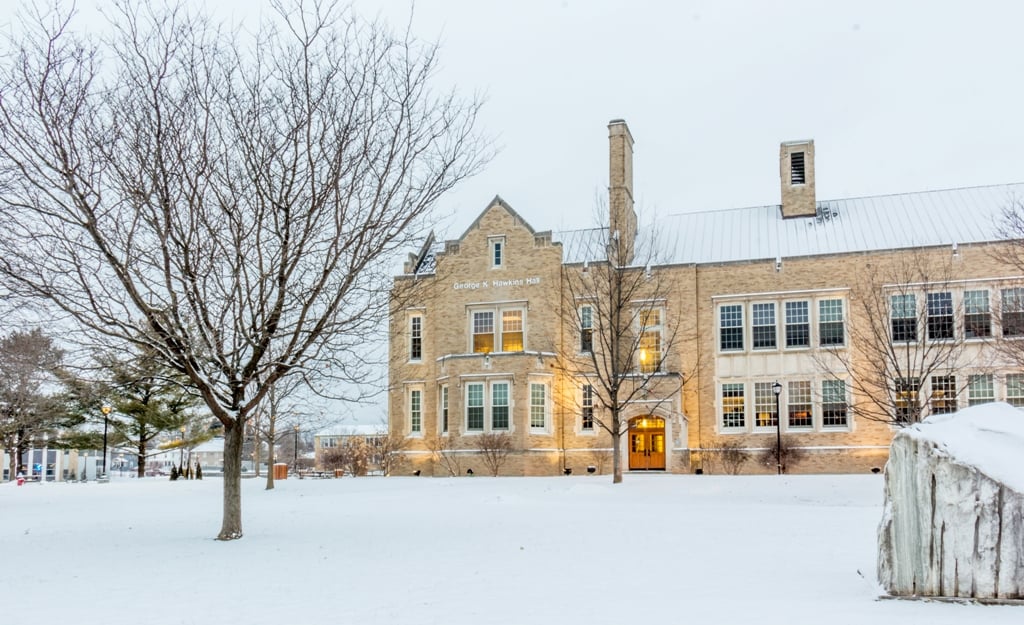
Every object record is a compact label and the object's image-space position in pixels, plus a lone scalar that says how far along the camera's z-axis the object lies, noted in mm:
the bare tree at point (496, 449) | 35219
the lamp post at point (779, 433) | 30828
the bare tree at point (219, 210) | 12812
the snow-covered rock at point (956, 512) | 7559
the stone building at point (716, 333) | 33219
